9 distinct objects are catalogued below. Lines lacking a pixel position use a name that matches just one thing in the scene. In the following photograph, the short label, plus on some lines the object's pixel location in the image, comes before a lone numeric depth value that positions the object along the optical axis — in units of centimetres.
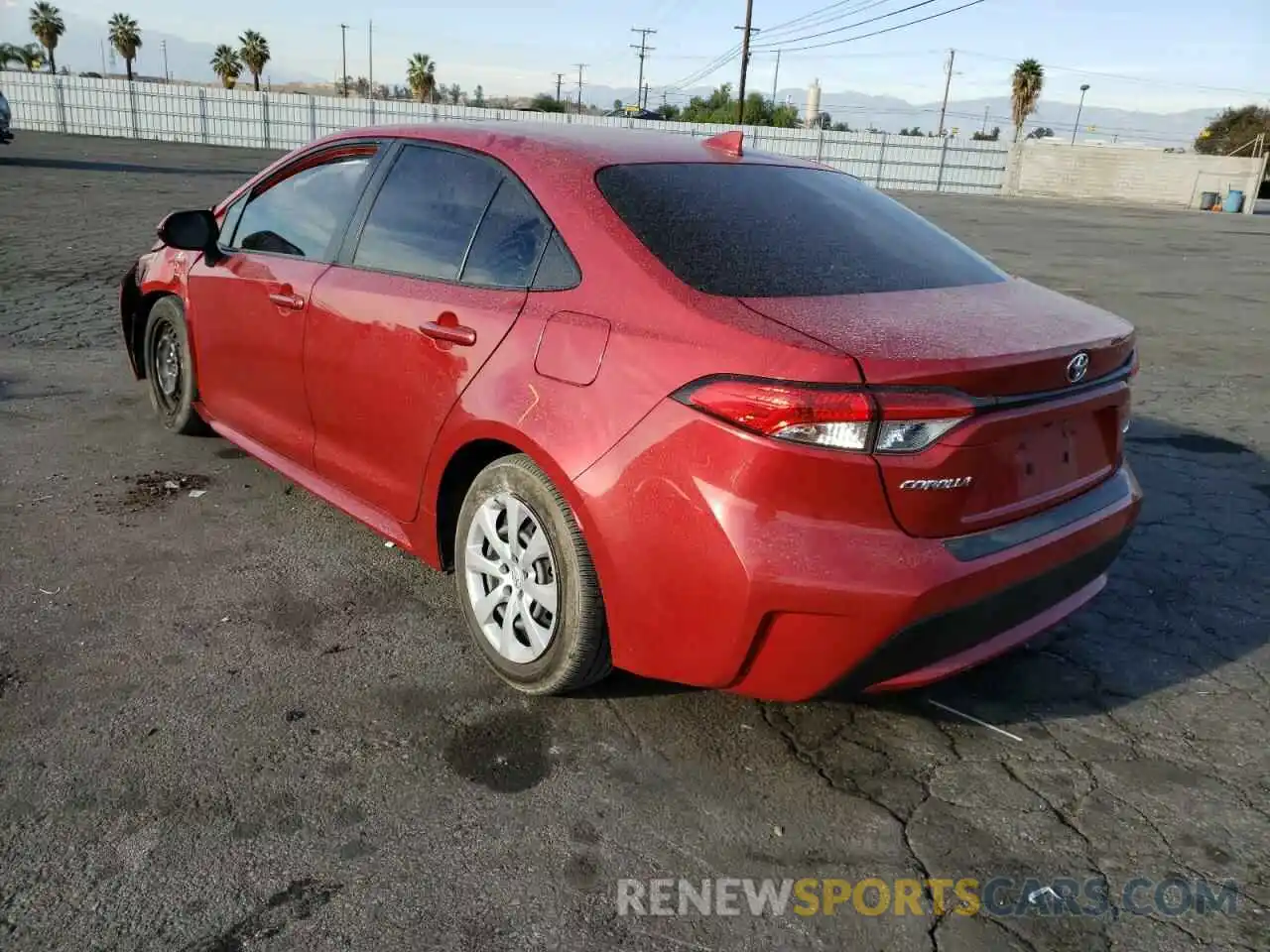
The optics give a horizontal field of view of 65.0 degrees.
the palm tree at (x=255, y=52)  7031
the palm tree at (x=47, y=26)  7538
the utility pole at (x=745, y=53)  4506
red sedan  233
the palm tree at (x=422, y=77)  7062
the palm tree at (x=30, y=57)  8962
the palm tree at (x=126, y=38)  7338
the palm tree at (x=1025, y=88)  5381
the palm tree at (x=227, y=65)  7181
